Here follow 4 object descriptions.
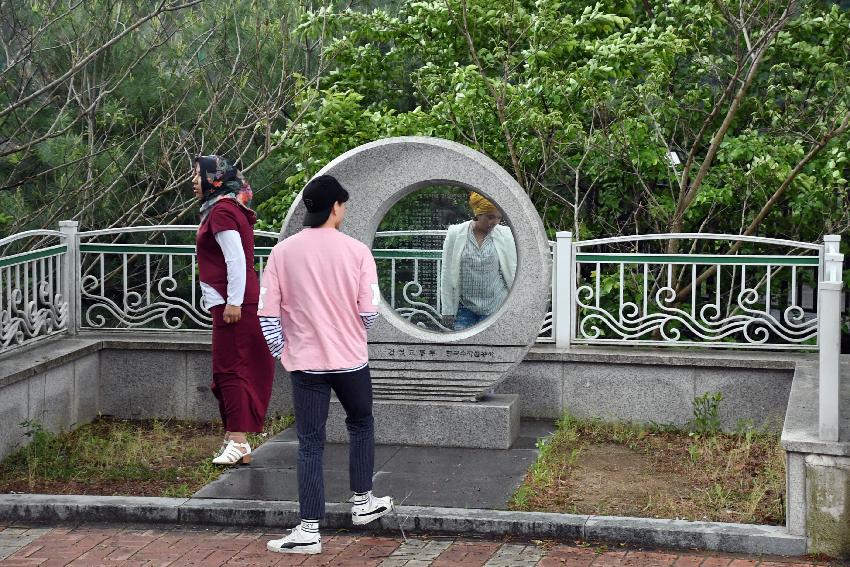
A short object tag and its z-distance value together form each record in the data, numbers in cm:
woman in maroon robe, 749
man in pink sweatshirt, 609
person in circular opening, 809
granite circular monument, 792
